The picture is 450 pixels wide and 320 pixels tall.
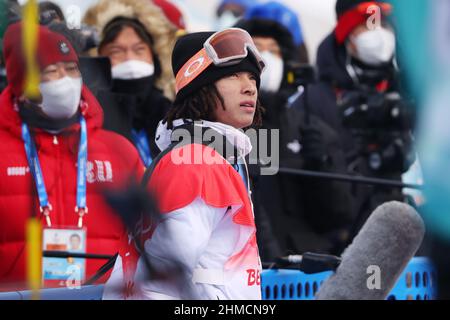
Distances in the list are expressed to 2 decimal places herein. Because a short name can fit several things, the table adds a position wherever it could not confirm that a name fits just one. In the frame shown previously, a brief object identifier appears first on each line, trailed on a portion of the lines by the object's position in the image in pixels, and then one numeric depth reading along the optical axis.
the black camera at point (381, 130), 12.89
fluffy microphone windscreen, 7.92
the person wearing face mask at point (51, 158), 9.73
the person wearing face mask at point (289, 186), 12.41
